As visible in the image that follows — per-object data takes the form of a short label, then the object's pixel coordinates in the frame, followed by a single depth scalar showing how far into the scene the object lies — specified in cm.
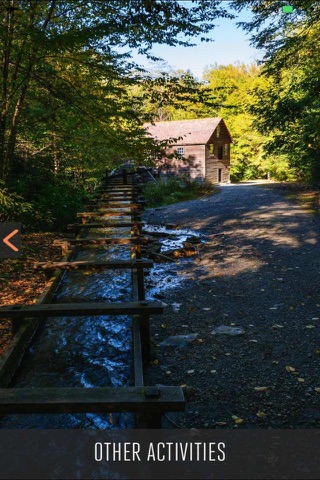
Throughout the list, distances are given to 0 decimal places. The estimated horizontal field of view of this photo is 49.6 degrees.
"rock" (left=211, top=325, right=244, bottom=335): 551
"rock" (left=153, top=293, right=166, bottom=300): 710
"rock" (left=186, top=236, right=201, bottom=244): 1199
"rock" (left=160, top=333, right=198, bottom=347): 520
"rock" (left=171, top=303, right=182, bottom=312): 658
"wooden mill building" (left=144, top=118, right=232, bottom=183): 3688
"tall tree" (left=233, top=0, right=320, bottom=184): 1339
